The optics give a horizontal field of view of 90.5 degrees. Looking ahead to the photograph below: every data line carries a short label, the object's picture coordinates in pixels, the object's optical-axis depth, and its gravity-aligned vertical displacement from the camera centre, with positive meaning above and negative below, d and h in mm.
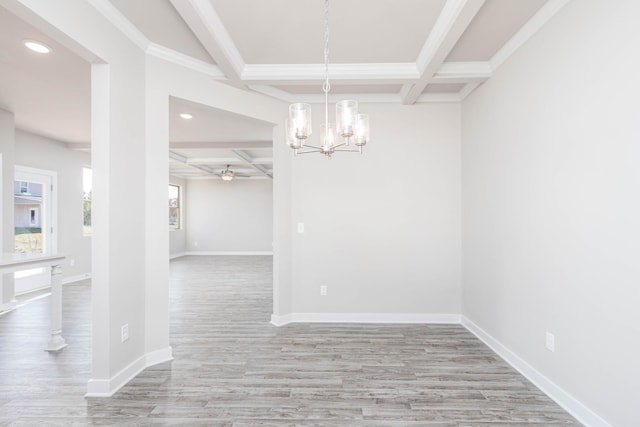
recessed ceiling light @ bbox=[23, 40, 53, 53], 2577 +1418
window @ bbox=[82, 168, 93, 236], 6633 +353
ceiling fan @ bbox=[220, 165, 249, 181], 8859 +1158
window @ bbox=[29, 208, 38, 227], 5660 -16
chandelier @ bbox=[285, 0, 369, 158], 2002 +583
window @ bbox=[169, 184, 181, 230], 10383 +282
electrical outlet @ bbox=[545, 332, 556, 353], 2293 -940
